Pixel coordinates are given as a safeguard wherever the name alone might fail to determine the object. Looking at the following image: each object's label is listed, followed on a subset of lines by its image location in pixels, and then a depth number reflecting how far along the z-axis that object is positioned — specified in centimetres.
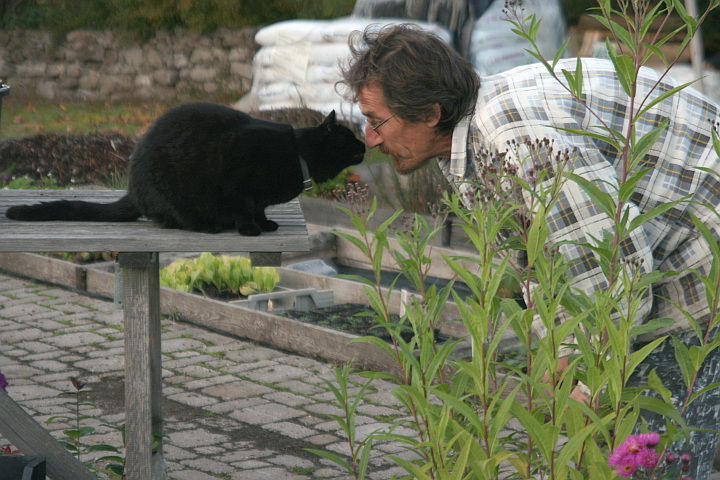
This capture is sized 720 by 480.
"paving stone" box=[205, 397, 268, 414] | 923
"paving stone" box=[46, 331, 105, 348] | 1118
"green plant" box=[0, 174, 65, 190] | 1620
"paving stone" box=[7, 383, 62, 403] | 939
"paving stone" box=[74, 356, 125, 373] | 1032
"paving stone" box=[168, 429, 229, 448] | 836
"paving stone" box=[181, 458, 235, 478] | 779
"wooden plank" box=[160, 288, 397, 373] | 995
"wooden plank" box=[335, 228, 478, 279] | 1276
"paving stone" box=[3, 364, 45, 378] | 1004
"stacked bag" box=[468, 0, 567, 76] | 2225
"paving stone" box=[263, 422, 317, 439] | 860
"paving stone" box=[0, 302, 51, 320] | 1232
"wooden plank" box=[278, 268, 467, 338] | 1093
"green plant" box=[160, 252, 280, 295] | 1229
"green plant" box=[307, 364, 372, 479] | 429
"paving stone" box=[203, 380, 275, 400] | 961
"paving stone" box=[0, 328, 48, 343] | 1137
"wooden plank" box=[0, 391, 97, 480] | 566
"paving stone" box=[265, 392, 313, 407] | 937
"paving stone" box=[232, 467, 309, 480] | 765
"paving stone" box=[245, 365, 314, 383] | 1001
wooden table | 555
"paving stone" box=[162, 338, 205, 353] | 1095
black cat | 625
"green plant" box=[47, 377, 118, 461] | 627
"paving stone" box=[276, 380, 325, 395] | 964
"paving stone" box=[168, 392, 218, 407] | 937
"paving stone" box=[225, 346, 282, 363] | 1061
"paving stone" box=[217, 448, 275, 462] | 804
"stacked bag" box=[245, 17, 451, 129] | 2458
